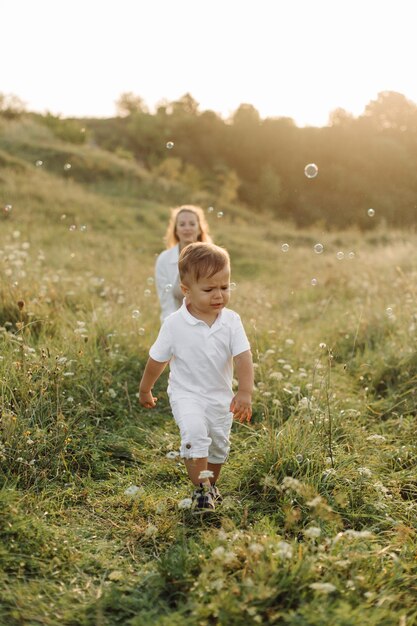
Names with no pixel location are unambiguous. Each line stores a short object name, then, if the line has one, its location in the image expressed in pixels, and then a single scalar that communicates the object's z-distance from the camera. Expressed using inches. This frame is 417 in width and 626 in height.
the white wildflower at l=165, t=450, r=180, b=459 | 137.7
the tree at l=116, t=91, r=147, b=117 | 2454.8
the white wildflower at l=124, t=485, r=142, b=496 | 138.7
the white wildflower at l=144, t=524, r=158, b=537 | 125.0
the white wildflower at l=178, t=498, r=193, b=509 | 128.5
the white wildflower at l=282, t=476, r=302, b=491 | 115.9
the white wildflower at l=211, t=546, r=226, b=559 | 103.2
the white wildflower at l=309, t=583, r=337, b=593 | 96.6
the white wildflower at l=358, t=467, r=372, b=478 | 145.2
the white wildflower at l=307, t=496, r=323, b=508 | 108.2
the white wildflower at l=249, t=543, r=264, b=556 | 104.3
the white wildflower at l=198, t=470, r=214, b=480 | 126.5
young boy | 134.9
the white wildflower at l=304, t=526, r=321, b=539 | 105.1
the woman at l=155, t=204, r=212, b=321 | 248.4
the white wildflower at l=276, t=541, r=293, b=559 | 104.1
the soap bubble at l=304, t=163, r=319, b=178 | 235.4
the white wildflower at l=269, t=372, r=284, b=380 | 188.0
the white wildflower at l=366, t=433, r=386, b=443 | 167.9
